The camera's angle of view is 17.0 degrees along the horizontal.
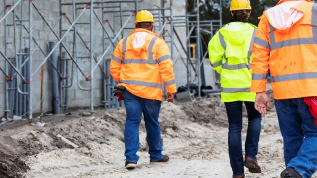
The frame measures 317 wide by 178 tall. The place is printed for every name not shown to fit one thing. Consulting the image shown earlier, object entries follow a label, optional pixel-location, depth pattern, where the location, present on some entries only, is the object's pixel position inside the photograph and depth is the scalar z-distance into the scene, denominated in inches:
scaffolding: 698.4
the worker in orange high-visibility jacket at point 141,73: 477.8
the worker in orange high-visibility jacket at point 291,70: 311.3
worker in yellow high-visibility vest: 398.3
